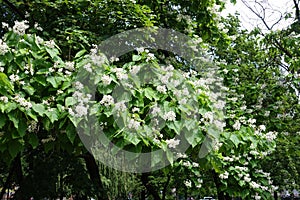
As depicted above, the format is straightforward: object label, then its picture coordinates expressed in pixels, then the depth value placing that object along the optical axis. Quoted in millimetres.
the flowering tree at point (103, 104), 2506
